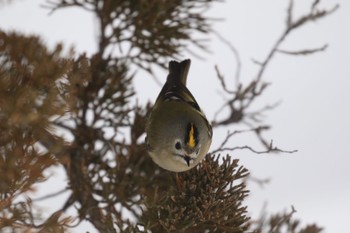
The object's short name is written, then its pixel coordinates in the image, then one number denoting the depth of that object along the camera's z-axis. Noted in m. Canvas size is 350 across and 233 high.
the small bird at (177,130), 4.29
